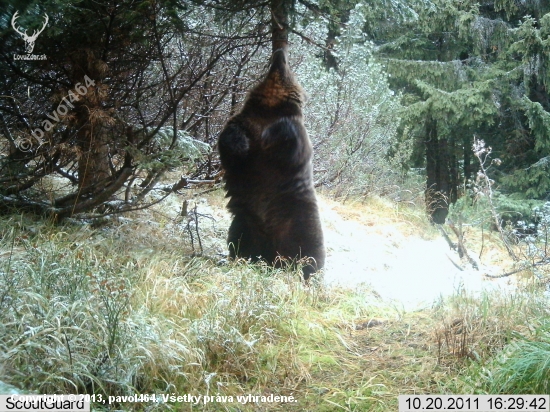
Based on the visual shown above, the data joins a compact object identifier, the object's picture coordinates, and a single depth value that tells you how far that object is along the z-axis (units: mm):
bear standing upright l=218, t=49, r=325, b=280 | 4668
